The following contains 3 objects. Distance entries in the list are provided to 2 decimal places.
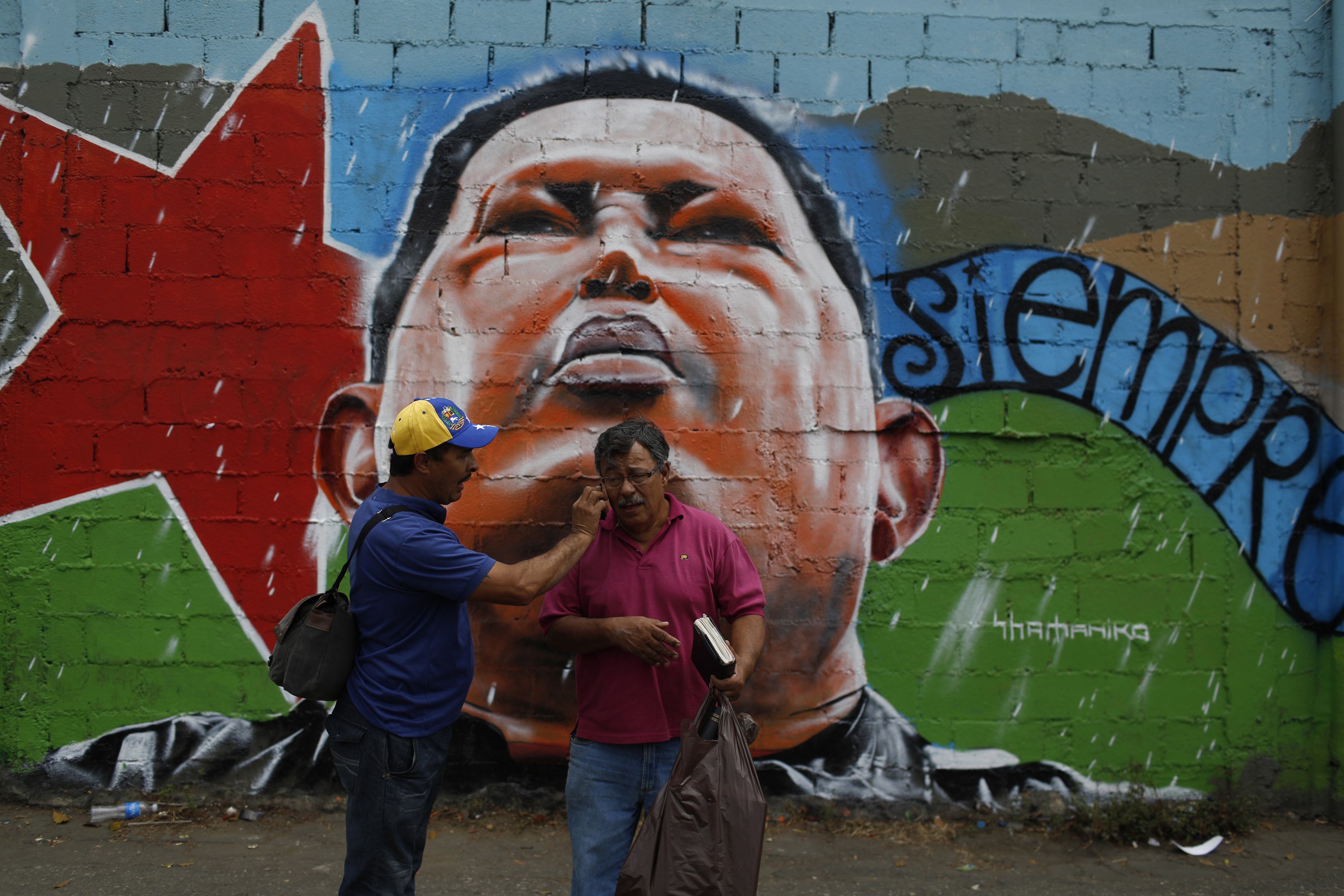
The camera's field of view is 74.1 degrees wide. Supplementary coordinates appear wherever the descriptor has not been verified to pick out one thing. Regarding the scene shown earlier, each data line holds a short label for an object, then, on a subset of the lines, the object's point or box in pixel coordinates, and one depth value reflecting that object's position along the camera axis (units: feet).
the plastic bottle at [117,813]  12.85
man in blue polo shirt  8.11
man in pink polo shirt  8.57
